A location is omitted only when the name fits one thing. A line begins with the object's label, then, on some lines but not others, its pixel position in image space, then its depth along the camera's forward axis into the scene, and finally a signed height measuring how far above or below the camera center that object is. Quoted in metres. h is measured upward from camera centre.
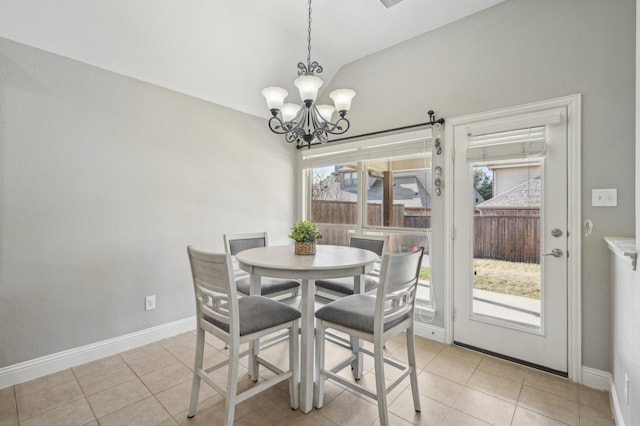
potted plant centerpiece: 2.13 -0.20
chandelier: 1.94 +0.72
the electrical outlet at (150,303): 2.67 -0.82
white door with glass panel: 2.23 -0.23
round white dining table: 1.71 -0.36
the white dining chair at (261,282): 2.45 -0.59
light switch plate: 2.00 +0.07
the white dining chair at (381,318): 1.56 -0.62
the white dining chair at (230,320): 1.52 -0.61
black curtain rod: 2.75 +0.80
